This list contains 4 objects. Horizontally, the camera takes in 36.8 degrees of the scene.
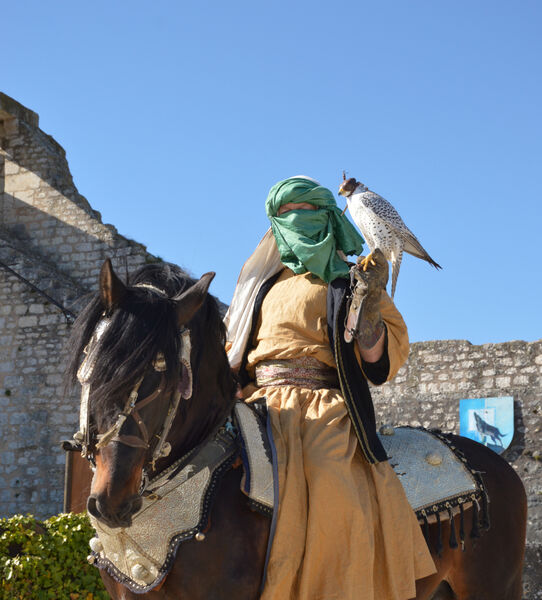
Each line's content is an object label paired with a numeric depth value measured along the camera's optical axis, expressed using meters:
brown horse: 2.45
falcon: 4.04
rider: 2.94
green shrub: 5.05
